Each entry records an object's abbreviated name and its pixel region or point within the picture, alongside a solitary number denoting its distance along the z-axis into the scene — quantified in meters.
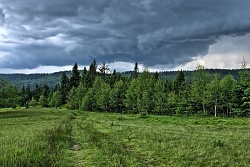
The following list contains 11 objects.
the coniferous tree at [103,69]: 147.38
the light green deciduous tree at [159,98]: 84.06
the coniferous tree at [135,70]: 138.88
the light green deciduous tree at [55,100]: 134.00
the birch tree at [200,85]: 80.66
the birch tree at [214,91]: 77.81
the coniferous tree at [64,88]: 138.12
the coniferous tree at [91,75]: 132.07
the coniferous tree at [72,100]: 116.51
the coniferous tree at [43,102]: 147.18
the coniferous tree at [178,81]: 117.01
